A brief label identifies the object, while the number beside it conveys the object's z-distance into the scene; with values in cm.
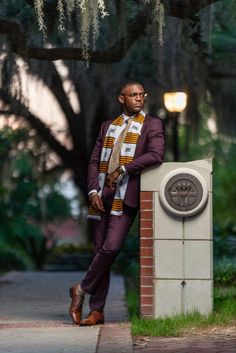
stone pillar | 1071
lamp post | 2041
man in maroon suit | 1056
